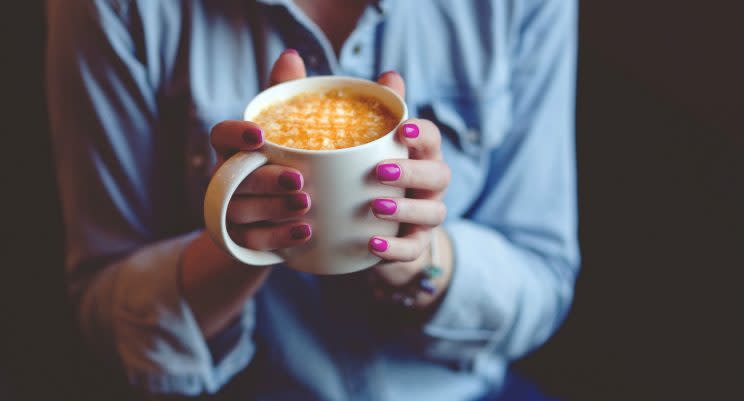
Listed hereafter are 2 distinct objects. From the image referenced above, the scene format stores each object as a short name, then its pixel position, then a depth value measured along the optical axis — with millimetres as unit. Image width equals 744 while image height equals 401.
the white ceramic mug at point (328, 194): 497
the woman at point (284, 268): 834
